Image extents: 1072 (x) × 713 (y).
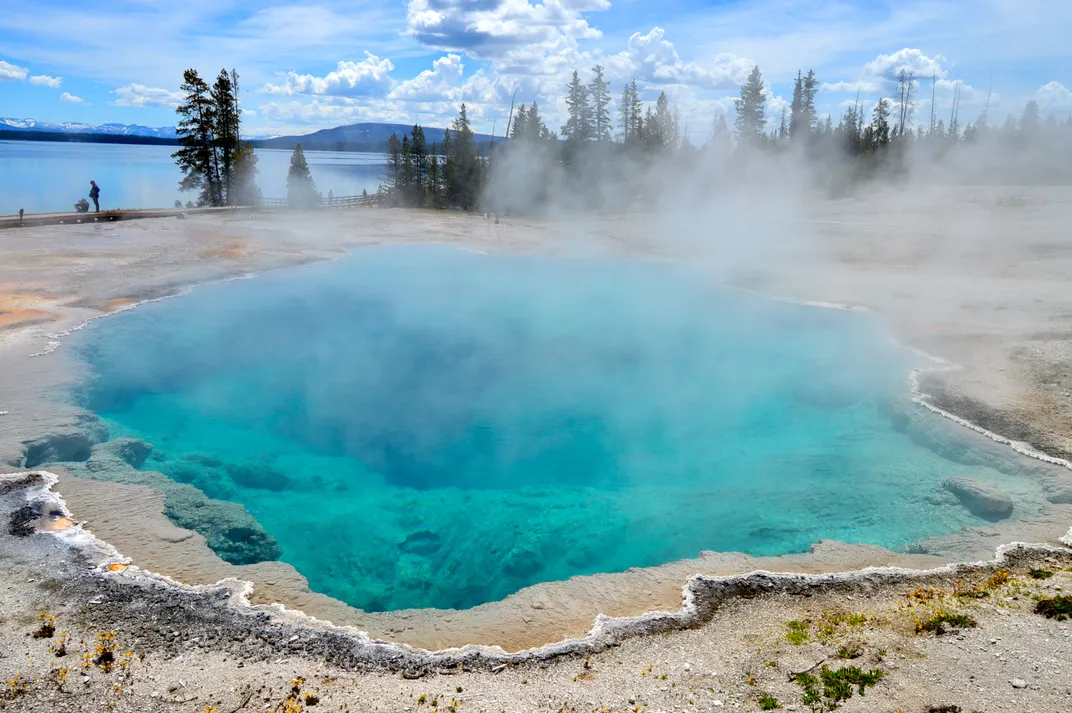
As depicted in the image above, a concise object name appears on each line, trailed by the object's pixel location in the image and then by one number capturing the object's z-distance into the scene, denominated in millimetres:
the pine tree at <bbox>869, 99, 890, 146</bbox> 37438
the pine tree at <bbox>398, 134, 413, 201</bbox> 38475
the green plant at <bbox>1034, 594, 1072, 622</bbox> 4855
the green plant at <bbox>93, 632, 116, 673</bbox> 4348
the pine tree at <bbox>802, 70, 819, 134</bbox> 42594
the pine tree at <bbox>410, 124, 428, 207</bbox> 38344
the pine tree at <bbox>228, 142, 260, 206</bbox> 32612
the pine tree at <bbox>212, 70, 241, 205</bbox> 32094
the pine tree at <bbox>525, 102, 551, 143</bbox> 38981
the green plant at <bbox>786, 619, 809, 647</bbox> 4707
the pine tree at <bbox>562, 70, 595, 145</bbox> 40656
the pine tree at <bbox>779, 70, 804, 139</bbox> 42938
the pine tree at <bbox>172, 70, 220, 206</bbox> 30891
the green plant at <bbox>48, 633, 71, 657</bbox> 4406
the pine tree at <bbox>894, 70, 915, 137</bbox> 46662
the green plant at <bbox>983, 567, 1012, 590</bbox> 5406
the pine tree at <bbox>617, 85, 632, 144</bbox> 46500
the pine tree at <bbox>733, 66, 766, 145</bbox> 41438
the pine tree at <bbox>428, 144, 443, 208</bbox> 37656
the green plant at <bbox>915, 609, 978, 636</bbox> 4750
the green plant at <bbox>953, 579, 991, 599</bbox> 5218
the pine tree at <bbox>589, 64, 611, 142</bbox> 42166
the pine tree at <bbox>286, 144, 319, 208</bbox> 34219
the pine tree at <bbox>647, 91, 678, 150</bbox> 40212
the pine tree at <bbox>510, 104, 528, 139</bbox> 39094
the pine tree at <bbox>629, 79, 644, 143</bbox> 43912
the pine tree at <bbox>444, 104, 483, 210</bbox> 35906
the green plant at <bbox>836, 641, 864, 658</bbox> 4480
